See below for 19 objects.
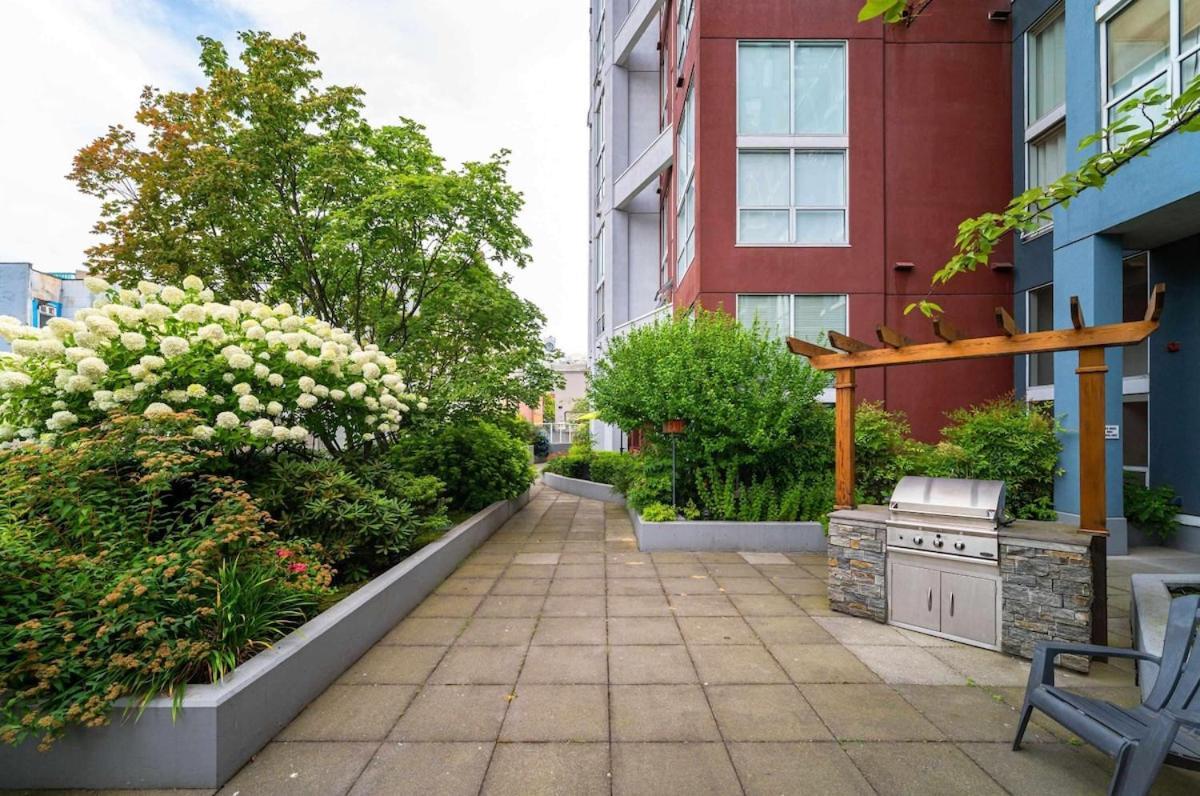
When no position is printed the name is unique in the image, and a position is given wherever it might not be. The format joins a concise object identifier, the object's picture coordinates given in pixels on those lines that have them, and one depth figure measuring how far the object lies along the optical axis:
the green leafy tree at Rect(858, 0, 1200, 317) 2.95
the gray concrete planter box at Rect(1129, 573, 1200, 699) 3.25
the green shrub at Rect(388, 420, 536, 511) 8.58
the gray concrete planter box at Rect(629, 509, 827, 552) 7.69
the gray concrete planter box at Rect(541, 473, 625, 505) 13.22
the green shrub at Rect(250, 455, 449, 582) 5.04
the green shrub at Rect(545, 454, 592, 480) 16.45
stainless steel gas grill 4.29
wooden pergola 3.96
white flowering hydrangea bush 4.53
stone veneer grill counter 3.93
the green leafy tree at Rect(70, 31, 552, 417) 9.35
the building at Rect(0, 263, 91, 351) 28.31
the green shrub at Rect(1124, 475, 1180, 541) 7.71
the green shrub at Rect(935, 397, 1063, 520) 7.80
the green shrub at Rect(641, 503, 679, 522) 8.06
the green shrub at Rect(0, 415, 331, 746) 2.58
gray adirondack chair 2.18
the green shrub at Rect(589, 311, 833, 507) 7.90
